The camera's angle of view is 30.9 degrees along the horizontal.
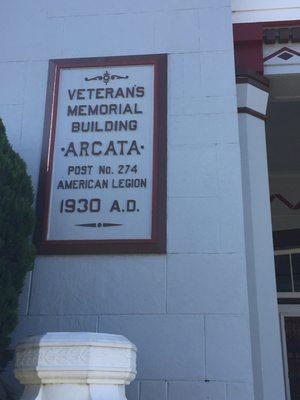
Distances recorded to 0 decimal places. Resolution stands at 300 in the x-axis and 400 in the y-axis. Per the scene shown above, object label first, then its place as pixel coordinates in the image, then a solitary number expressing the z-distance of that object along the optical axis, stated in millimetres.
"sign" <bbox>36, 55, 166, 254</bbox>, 3879
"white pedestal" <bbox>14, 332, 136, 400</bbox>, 2477
